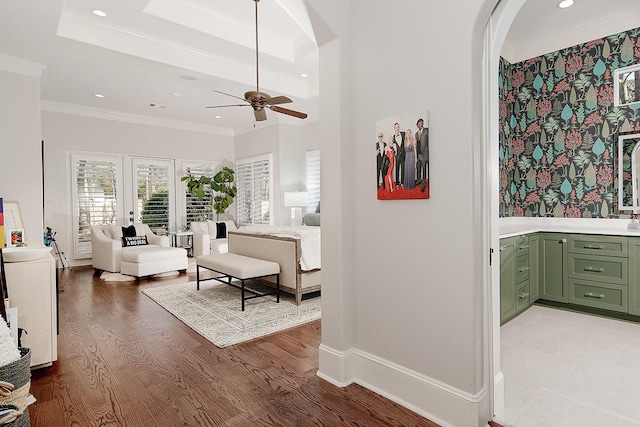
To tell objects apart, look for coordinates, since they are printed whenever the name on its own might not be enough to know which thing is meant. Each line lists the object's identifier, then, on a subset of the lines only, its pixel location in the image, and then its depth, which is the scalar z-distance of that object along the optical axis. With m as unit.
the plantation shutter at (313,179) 7.66
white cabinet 2.40
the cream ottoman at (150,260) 5.42
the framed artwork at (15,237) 3.03
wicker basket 1.17
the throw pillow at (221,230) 7.61
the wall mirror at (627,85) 3.64
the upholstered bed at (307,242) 3.97
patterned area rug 3.21
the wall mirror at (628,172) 3.74
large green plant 7.89
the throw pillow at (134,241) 6.10
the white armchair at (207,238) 7.06
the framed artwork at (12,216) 3.36
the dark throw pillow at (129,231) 6.34
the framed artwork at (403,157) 1.93
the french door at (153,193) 7.37
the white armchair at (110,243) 5.78
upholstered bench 3.87
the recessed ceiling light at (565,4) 3.45
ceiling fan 3.75
